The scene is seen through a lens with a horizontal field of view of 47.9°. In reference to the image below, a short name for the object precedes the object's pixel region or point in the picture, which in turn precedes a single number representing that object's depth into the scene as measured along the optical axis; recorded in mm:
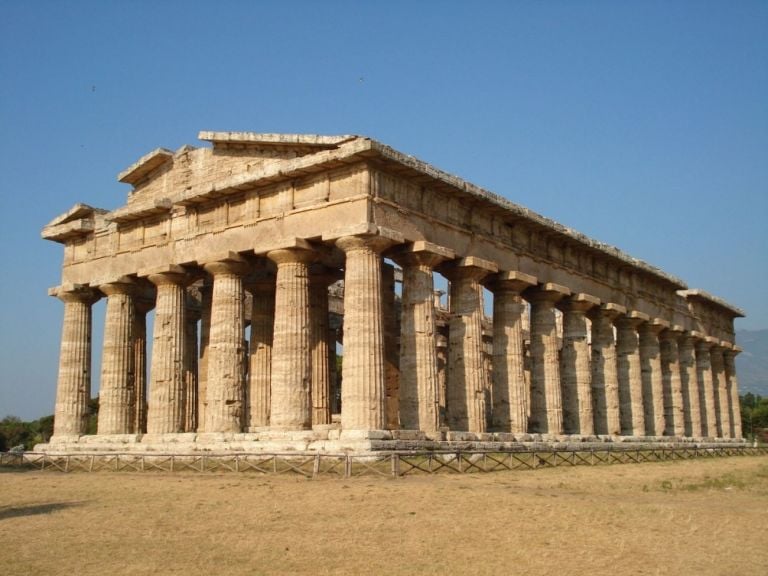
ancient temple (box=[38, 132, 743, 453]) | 27984
